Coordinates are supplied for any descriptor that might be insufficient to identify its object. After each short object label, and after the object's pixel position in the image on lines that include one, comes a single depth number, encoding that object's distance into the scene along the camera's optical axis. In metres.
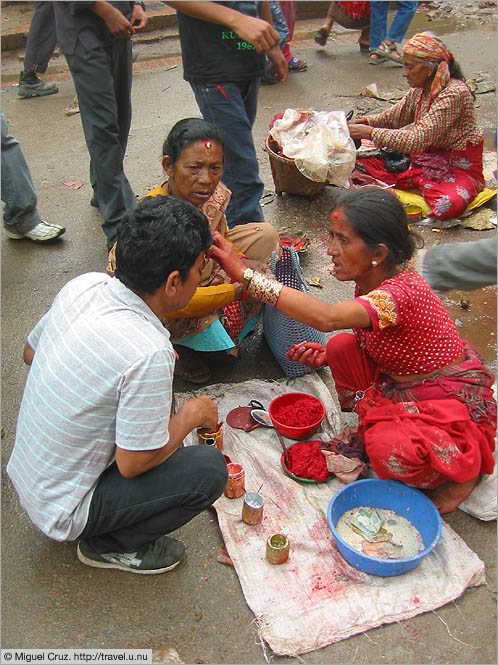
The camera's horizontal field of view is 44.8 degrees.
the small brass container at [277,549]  2.32
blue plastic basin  2.26
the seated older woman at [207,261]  3.01
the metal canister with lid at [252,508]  2.47
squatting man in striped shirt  1.90
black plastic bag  4.85
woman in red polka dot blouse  2.40
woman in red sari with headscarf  4.29
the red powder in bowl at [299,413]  2.95
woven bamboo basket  4.75
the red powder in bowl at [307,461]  2.71
